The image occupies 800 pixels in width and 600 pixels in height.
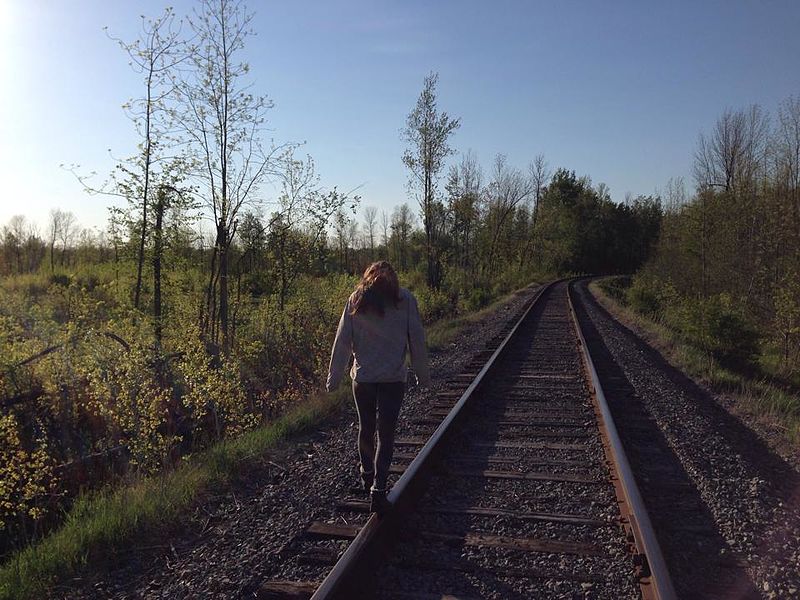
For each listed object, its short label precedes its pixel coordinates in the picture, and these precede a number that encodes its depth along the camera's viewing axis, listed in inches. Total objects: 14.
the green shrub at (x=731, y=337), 556.7
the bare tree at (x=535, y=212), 2827.3
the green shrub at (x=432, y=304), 1036.3
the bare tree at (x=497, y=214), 2242.9
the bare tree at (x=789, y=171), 765.9
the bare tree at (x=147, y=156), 439.8
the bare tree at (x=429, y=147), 1250.0
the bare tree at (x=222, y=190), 461.1
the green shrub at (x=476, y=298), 1285.7
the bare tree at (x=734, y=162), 1183.2
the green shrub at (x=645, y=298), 1086.7
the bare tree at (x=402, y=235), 2669.8
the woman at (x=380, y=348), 180.1
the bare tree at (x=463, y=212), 1478.8
